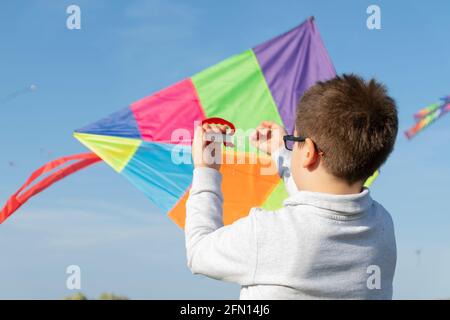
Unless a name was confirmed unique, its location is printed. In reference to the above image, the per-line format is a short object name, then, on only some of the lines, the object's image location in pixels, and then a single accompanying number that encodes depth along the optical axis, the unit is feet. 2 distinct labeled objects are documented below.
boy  5.56
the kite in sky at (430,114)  20.20
